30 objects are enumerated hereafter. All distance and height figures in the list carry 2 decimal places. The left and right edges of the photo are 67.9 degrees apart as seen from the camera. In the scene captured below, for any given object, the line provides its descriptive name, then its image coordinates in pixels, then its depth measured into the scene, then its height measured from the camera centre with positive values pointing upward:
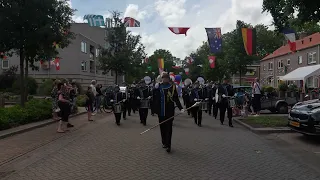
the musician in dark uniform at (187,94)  10.76 -0.29
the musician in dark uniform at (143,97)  9.46 -0.36
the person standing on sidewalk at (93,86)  11.23 +0.10
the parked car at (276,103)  12.44 -0.79
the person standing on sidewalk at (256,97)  11.35 -0.43
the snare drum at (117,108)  9.20 -0.77
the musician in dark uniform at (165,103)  5.76 -0.37
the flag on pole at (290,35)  11.27 +2.63
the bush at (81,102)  16.39 -0.96
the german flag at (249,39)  13.78 +2.86
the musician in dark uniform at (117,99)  9.32 -0.44
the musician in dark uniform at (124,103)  10.00 -0.70
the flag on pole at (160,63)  28.89 +3.11
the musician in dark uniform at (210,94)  11.45 -0.28
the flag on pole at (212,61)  29.21 +3.34
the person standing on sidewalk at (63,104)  7.72 -0.51
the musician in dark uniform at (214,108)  11.07 -0.94
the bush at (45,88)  23.10 +0.02
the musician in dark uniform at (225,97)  8.95 -0.33
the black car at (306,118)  6.20 -0.81
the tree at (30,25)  9.00 +2.52
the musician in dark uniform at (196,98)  9.14 -0.42
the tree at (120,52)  23.27 +3.63
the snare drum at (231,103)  8.84 -0.55
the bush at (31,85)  23.90 +0.34
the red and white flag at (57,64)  27.18 +2.83
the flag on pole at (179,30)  14.63 +3.61
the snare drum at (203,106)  9.05 -0.70
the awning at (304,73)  17.00 +1.15
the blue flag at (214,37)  15.61 +3.36
